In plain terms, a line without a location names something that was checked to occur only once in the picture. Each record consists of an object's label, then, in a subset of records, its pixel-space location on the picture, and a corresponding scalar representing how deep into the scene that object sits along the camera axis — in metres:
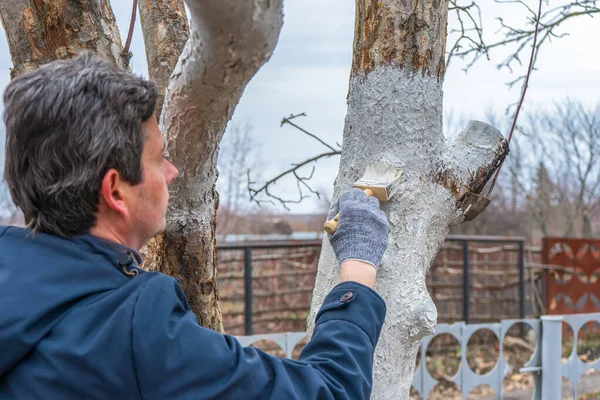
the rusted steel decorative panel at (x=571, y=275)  7.46
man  0.96
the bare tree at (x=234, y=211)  8.09
